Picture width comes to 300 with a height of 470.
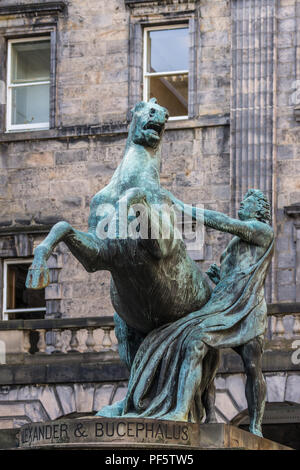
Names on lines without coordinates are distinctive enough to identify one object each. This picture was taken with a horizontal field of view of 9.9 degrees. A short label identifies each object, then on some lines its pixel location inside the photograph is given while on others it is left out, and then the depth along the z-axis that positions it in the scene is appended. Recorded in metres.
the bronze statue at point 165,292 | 13.86
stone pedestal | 13.16
